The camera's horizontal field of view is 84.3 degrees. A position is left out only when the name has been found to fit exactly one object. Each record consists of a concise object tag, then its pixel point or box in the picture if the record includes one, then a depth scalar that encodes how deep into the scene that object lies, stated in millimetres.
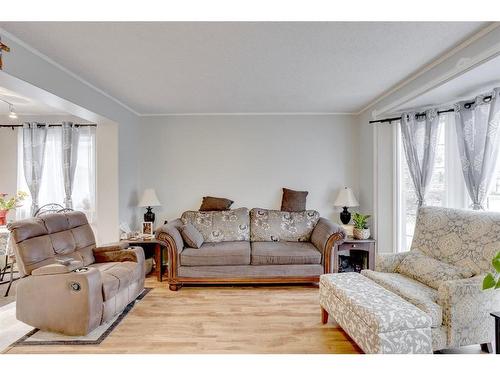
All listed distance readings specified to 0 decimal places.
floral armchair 1958
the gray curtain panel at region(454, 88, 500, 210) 2662
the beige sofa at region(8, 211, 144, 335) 2367
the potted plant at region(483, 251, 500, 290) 1499
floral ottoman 1793
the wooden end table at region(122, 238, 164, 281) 3811
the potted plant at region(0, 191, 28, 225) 3740
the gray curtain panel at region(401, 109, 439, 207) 3330
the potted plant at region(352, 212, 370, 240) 3959
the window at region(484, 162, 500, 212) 2789
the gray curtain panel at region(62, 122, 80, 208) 4465
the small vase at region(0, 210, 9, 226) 3732
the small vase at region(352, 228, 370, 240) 3953
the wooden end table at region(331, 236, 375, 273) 3893
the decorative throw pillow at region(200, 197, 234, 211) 4441
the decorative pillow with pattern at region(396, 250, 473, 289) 2232
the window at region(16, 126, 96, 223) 4582
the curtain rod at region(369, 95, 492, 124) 2702
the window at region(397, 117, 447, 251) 3422
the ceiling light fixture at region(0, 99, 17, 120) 3746
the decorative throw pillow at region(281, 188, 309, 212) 4477
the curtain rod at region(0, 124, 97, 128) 4512
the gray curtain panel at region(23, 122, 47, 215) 4508
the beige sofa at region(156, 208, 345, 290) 3510
